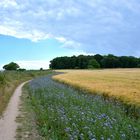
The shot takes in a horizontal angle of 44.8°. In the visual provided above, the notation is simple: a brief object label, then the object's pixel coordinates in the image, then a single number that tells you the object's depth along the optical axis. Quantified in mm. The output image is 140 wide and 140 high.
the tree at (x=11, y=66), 64922
